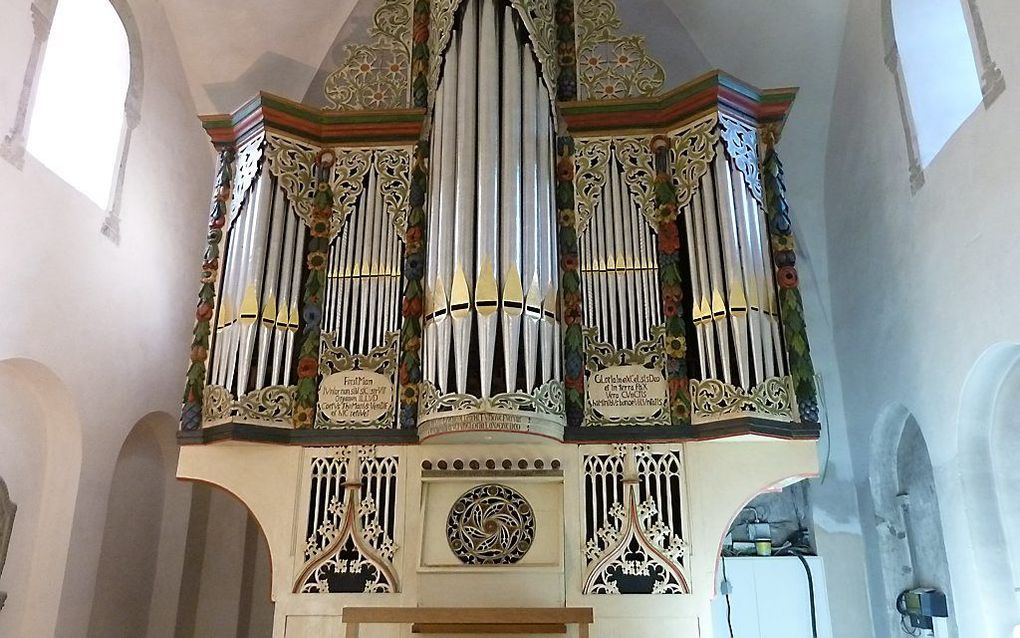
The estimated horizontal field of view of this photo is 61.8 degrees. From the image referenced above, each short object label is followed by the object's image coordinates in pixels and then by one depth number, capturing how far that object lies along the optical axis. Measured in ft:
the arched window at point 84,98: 22.45
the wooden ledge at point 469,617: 17.11
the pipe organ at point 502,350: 19.16
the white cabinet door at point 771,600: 25.81
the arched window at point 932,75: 21.39
